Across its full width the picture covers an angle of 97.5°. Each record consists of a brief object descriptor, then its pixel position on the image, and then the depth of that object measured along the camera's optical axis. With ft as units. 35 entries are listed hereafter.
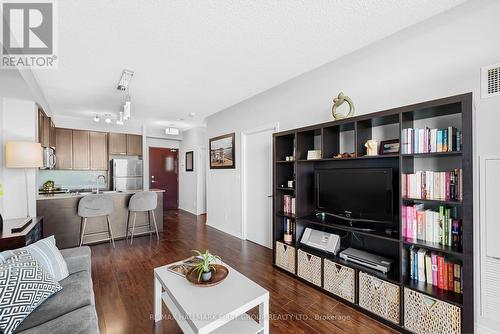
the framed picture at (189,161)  20.63
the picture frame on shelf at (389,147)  6.34
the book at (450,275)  5.35
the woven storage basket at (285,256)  8.60
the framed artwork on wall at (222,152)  14.05
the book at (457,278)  5.21
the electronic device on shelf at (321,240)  7.62
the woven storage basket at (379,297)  5.85
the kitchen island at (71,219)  11.19
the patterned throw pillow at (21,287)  3.96
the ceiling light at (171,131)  18.13
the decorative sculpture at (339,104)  7.22
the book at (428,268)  5.68
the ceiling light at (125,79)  8.86
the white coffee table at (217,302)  4.28
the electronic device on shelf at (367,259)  6.31
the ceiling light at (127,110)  9.75
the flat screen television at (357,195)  6.47
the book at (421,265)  5.79
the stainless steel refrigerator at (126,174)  17.42
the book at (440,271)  5.47
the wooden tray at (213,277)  5.20
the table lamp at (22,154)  8.54
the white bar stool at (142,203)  12.96
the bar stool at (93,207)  11.24
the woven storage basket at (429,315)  4.96
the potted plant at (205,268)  5.32
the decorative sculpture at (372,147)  6.63
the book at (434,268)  5.57
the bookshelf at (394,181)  4.83
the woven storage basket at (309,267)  7.67
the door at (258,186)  11.72
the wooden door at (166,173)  21.77
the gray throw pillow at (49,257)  5.28
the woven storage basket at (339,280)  6.74
